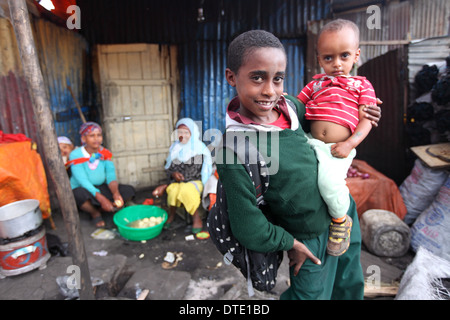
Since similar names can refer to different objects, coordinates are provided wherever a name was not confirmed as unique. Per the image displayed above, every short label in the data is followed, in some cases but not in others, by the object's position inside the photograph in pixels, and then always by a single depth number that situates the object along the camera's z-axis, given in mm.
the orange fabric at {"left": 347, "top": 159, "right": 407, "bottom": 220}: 4230
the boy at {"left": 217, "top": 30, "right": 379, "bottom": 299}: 1158
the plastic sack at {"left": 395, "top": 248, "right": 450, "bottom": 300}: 2287
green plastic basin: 4004
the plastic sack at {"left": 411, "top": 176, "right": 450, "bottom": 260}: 3273
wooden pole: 2074
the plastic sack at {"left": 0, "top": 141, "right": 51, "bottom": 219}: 3320
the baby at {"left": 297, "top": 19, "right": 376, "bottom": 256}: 1354
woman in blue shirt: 4387
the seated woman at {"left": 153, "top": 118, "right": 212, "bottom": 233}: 4438
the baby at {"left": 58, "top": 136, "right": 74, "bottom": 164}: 4587
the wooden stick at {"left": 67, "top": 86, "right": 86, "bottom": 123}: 4963
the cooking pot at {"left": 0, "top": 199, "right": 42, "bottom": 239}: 3014
